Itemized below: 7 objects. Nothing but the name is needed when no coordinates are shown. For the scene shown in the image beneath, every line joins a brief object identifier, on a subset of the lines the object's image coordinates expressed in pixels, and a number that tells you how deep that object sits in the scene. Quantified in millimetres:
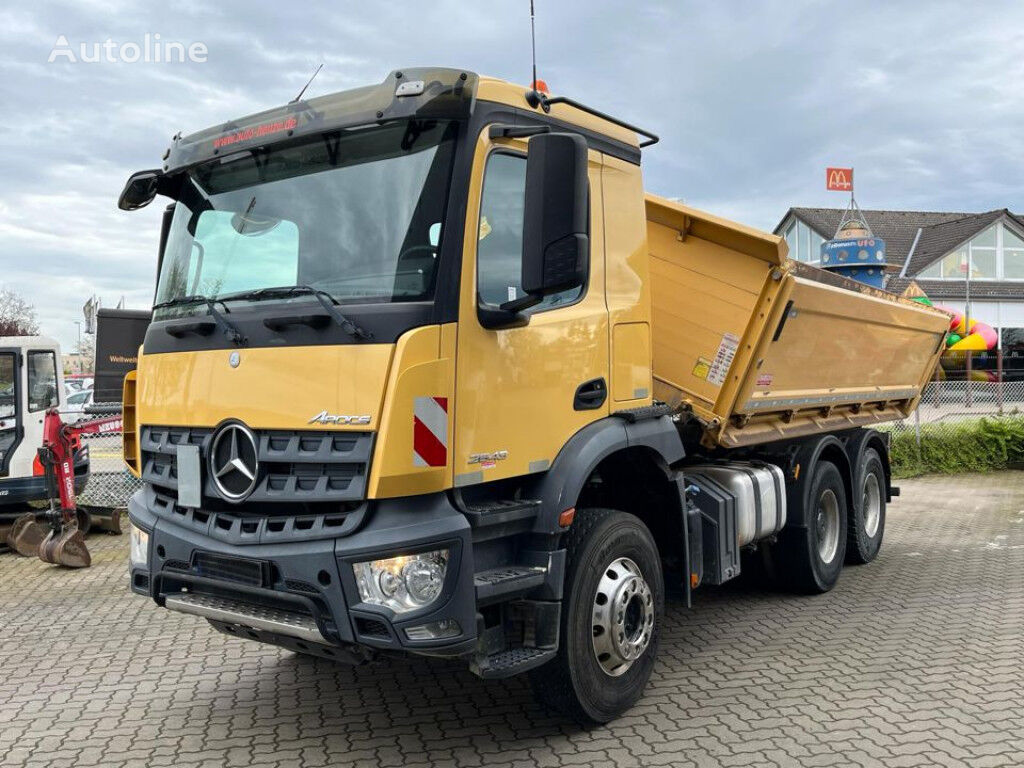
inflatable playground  27489
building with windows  35000
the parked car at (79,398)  24719
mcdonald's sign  28578
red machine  8867
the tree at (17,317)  39500
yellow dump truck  3527
